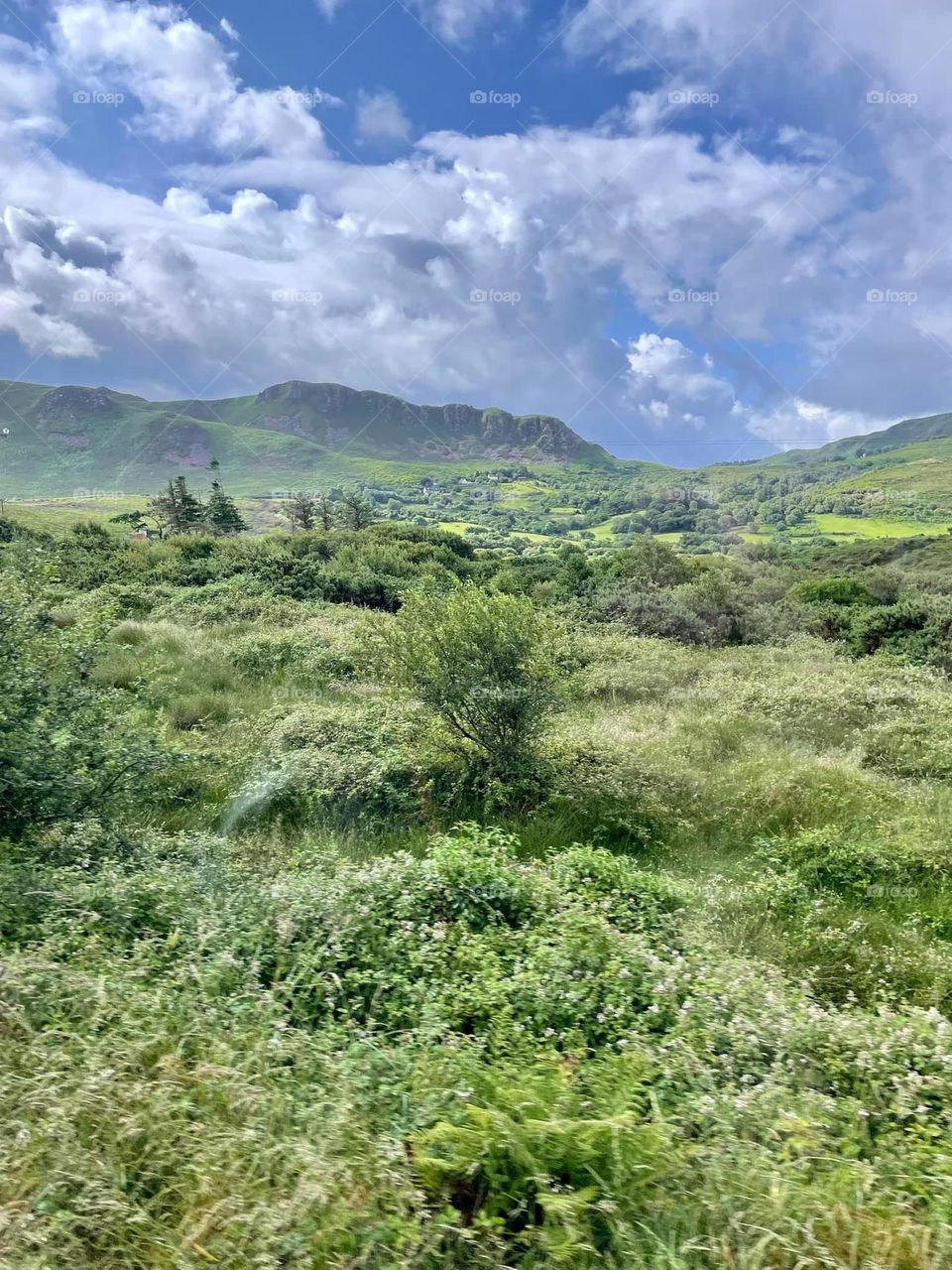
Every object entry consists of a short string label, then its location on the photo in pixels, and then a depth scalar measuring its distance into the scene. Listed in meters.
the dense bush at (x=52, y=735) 5.09
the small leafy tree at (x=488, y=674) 8.90
